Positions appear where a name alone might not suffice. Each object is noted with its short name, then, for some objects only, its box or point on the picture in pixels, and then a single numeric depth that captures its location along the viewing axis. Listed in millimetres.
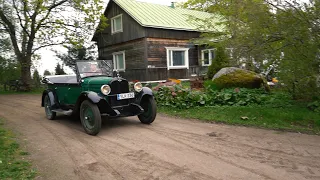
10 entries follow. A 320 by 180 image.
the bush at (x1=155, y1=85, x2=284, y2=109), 9049
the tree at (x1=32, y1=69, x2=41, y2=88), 22762
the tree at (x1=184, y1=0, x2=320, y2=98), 6207
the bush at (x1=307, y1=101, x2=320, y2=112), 7320
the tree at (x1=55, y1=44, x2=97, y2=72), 26312
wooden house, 18969
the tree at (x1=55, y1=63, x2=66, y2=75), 28697
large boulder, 11031
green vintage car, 6527
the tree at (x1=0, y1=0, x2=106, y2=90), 18578
